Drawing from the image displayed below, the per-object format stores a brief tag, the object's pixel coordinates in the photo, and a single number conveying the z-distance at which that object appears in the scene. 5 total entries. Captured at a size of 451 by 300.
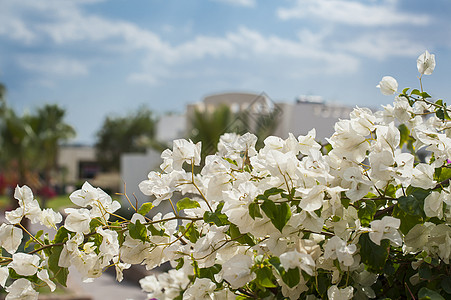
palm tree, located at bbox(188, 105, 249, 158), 10.14
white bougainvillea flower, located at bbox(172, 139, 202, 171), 1.05
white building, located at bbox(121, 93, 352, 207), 10.48
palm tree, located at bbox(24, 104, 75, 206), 17.86
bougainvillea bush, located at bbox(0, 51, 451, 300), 0.86
